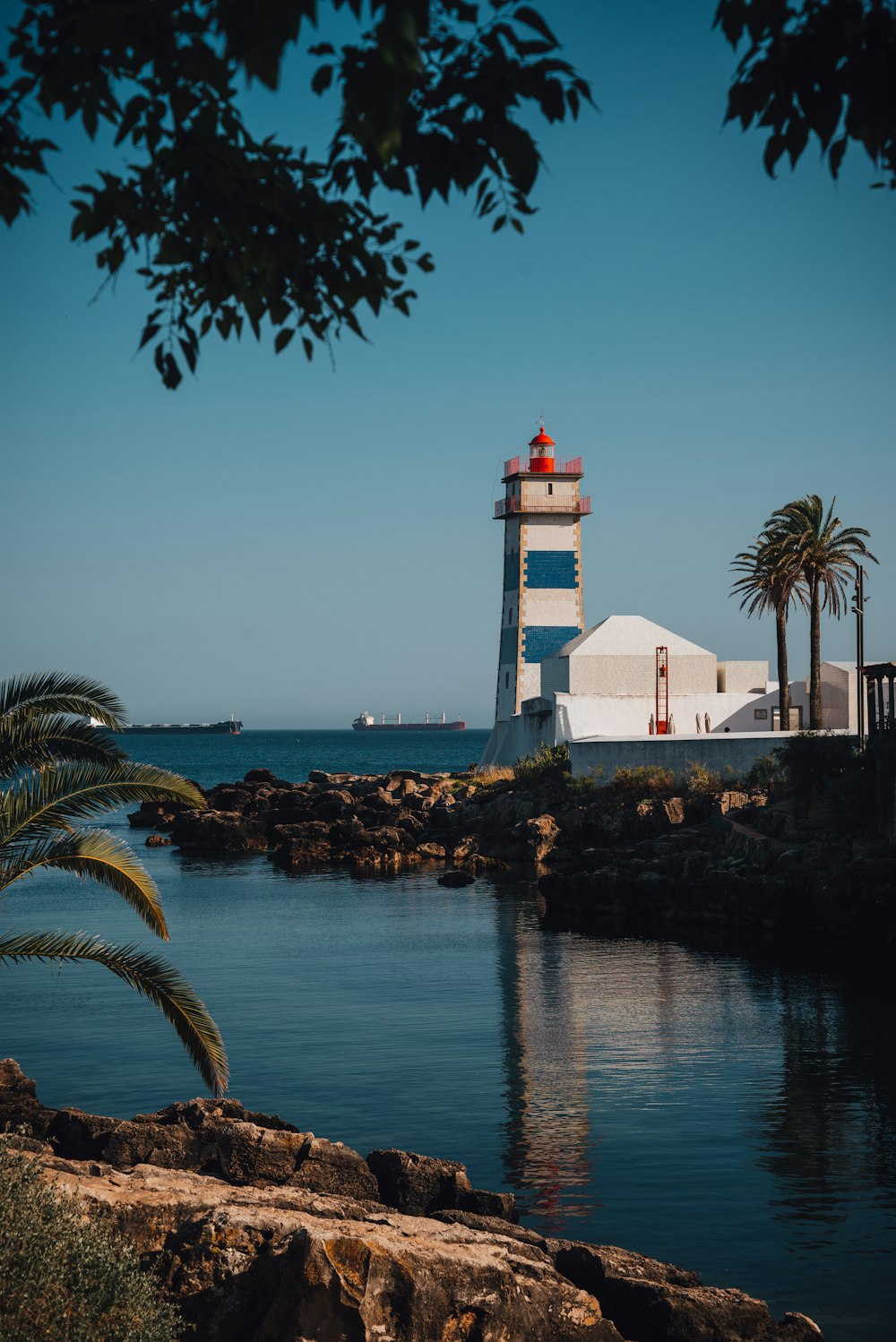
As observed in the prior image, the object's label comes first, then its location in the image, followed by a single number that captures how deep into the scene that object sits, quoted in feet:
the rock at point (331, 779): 238.89
